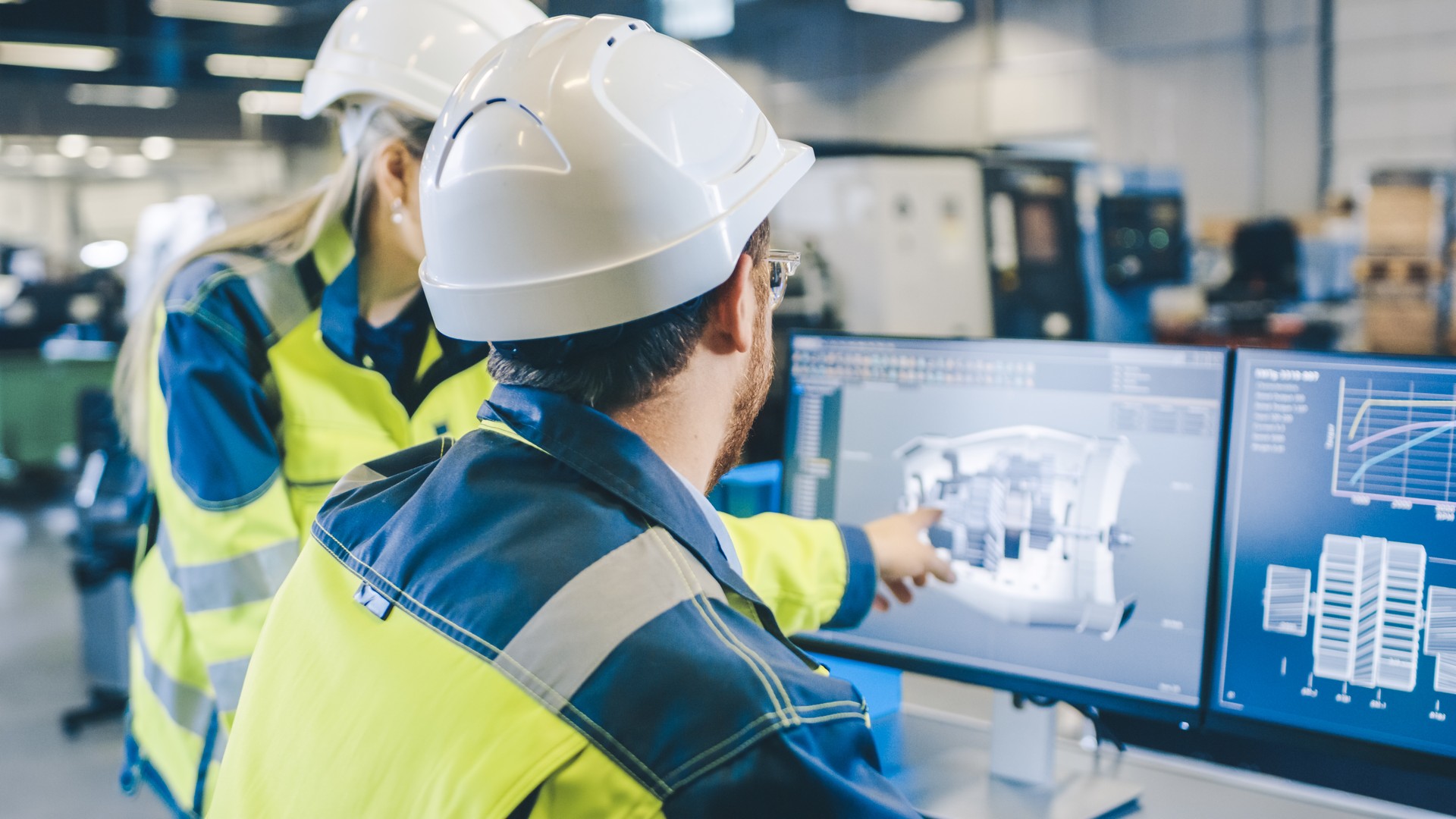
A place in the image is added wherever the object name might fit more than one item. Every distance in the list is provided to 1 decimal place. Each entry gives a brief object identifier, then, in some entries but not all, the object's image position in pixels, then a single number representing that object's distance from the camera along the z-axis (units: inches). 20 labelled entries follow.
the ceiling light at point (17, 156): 315.6
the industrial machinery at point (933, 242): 199.8
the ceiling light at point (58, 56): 314.5
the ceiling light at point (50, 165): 319.6
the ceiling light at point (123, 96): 326.3
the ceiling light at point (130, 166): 330.3
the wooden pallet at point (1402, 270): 232.5
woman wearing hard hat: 51.9
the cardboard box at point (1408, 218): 229.9
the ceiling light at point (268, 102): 350.9
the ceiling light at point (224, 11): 324.2
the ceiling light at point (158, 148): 336.2
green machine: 271.6
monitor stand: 45.7
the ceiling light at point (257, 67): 343.3
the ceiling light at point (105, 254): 326.0
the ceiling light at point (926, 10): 331.3
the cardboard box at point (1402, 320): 233.3
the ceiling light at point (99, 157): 327.0
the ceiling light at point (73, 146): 323.3
